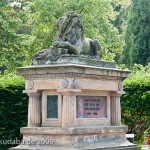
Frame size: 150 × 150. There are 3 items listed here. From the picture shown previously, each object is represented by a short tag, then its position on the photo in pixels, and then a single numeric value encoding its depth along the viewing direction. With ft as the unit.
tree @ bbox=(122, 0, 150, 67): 124.88
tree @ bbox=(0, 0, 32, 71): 72.08
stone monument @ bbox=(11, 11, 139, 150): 40.45
